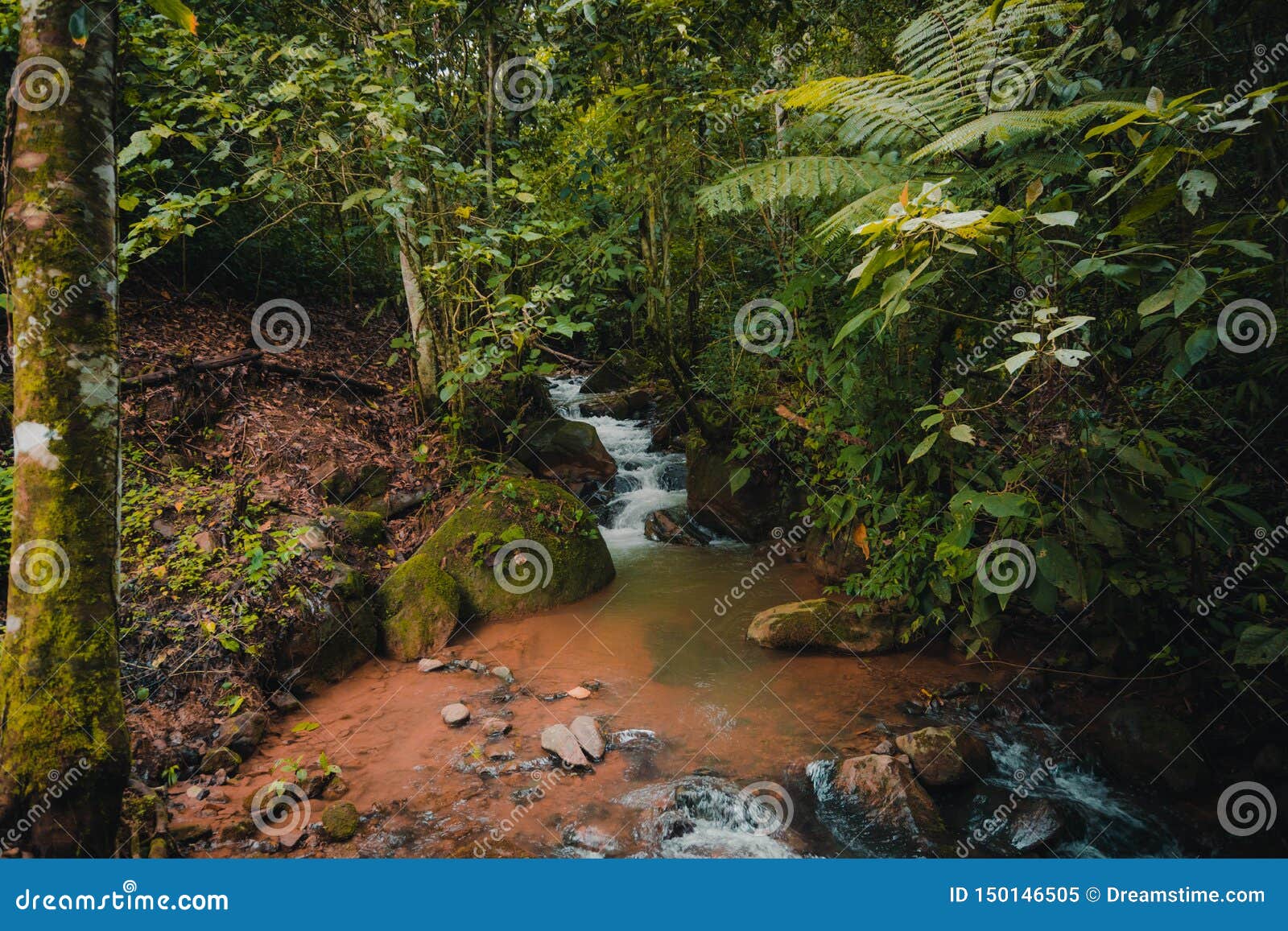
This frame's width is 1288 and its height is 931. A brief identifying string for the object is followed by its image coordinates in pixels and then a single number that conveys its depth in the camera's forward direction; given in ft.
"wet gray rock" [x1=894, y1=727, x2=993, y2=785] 11.23
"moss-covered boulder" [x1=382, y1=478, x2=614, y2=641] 16.51
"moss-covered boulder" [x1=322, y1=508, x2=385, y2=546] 16.90
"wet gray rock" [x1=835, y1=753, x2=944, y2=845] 10.39
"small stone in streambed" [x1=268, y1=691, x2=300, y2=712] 12.84
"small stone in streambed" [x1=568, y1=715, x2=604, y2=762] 11.86
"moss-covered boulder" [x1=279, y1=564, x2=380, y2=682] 13.82
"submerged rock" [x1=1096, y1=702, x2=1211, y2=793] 10.93
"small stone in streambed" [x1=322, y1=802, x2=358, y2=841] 9.68
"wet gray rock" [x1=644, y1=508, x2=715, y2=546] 23.43
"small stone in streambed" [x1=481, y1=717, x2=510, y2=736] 12.57
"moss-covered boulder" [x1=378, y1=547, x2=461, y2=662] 15.60
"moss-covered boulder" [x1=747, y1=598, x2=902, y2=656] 15.57
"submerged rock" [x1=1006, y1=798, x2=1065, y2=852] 10.12
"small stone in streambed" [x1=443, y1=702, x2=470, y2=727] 12.80
